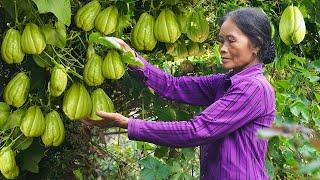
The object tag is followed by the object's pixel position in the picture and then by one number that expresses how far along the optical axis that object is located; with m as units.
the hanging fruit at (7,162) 2.42
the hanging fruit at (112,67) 2.25
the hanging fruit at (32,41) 2.20
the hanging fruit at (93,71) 2.27
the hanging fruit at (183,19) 2.61
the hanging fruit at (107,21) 2.31
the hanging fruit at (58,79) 2.24
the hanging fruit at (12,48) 2.24
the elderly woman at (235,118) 2.16
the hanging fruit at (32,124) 2.32
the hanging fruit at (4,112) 2.45
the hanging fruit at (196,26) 2.58
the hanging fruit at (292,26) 2.54
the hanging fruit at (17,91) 2.38
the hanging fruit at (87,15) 2.32
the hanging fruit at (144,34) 2.44
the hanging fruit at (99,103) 2.34
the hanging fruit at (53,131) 2.36
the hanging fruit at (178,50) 2.72
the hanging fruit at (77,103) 2.28
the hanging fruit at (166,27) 2.45
